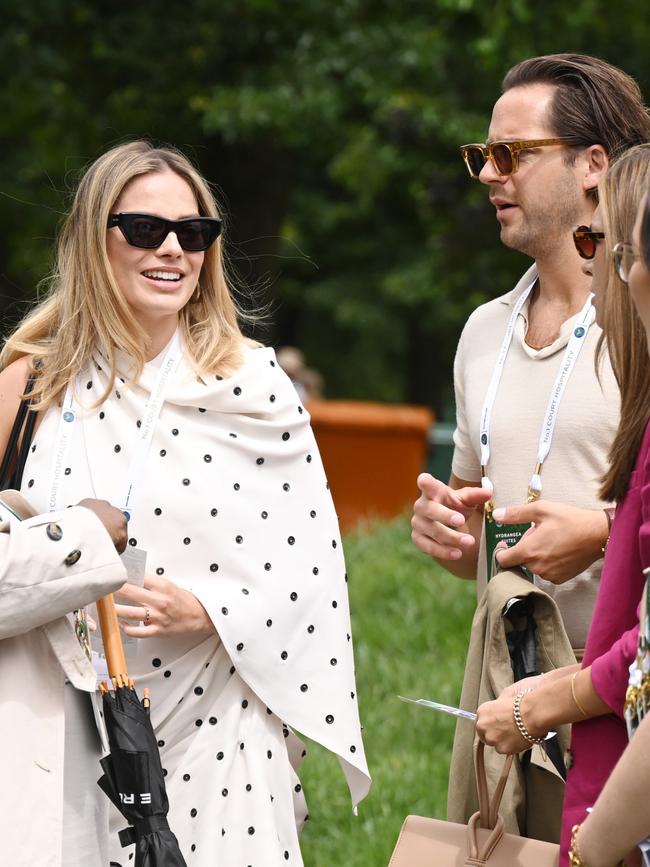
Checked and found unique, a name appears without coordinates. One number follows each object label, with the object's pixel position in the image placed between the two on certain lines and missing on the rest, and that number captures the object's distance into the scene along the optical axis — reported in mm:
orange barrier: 25719
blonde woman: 7445
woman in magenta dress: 5141
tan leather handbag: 5754
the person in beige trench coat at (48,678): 6016
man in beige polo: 7184
